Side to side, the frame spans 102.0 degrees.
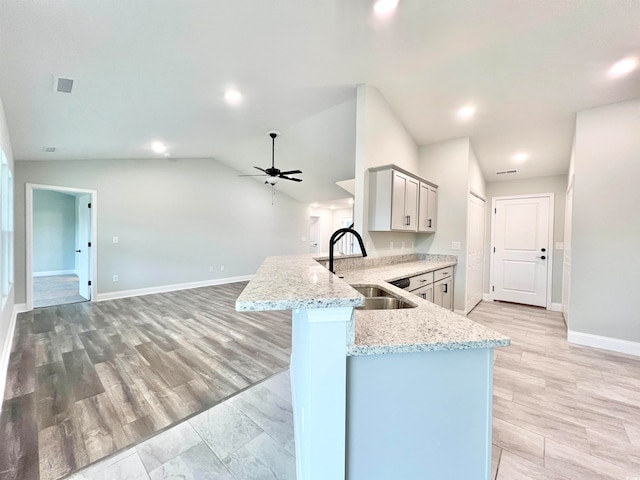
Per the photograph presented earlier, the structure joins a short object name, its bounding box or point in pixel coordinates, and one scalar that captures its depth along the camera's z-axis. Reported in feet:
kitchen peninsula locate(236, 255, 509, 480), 3.02
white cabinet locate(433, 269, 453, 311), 11.79
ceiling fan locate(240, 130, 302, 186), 15.33
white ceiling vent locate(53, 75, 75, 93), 7.33
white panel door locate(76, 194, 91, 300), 16.65
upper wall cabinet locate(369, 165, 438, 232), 10.21
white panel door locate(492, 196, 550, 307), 15.81
